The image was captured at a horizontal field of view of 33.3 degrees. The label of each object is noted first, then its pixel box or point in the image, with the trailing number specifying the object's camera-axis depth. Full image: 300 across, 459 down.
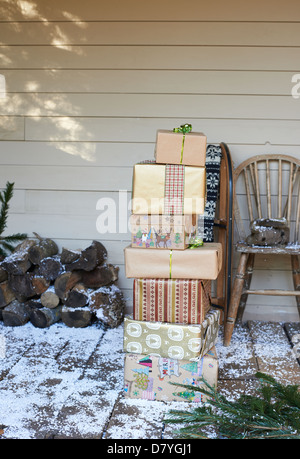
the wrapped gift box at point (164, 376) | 2.07
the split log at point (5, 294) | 2.95
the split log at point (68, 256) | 2.92
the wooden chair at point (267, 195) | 2.94
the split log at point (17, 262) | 2.91
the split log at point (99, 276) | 2.99
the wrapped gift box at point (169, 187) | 2.01
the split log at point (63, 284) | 2.92
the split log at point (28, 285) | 2.95
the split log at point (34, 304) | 2.99
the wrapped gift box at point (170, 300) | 2.06
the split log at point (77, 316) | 2.93
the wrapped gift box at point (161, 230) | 2.04
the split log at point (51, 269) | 2.94
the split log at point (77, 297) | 2.93
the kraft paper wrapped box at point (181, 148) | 2.01
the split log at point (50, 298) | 2.95
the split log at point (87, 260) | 2.92
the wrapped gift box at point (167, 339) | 2.04
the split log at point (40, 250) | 2.95
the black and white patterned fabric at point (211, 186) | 2.85
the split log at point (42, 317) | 2.93
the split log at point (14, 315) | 2.96
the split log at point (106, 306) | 2.91
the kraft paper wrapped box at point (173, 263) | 2.03
